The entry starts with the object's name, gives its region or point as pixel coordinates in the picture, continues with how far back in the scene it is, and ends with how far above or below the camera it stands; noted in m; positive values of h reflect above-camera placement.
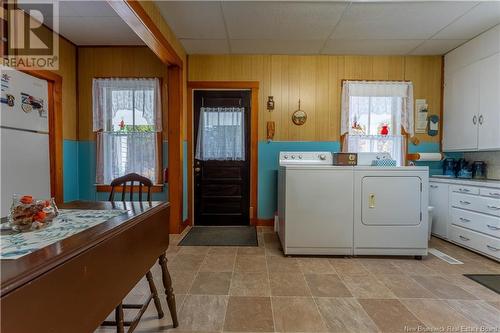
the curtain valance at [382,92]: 4.07 +1.03
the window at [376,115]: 4.07 +0.69
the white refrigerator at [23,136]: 2.87 +0.25
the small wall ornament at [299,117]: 4.12 +0.65
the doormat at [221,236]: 3.37 -1.04
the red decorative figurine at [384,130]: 4.08 +0.46
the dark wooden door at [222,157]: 4.16 +0.03
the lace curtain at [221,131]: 4.16 +0.43
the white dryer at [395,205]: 2.83 -0.46
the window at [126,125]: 3.96 +0.49
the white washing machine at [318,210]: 2.84 -0.53
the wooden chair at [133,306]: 1.19 -0.72
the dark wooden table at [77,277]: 0.60 -0.35
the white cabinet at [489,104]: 3.10 +0.68
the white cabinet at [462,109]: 3.44 +0.70
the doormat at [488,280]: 2.21 -1.03
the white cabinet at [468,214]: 2.81 -0.61
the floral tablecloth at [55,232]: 0.80 -0.28
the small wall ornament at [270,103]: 4.12 +0.87
